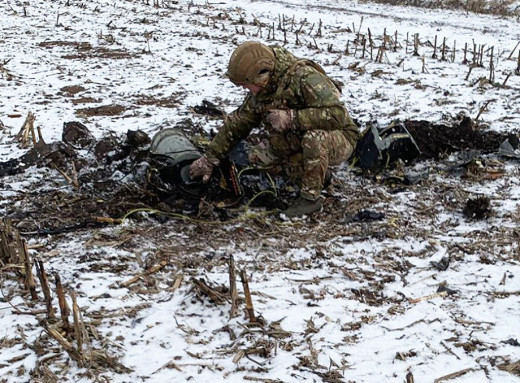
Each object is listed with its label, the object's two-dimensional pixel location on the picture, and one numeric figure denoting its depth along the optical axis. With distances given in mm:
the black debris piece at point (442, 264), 3287
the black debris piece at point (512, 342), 2590
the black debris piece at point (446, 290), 3051
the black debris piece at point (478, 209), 3884
